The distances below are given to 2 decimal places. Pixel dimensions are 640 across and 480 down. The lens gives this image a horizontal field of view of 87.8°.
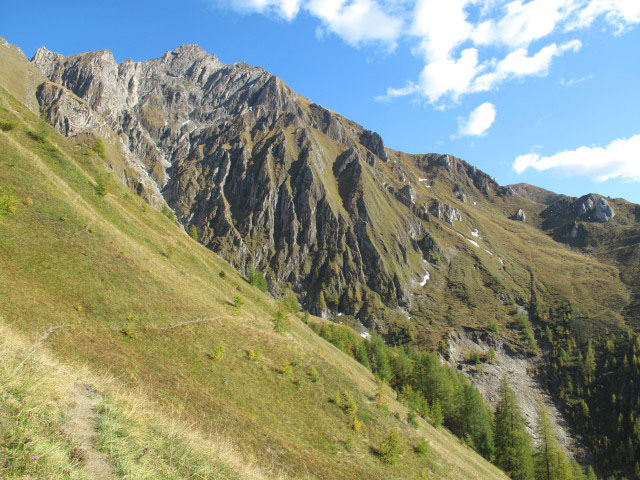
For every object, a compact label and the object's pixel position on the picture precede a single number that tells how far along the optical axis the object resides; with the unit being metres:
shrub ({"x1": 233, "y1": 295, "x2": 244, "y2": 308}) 38.59
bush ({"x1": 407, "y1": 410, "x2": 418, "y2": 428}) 32.48
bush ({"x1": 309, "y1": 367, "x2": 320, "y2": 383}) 27.72
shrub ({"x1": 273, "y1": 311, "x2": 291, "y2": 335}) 35.91
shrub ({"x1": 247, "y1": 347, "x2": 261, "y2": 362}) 27.02
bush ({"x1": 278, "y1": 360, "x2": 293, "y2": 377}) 26.95
